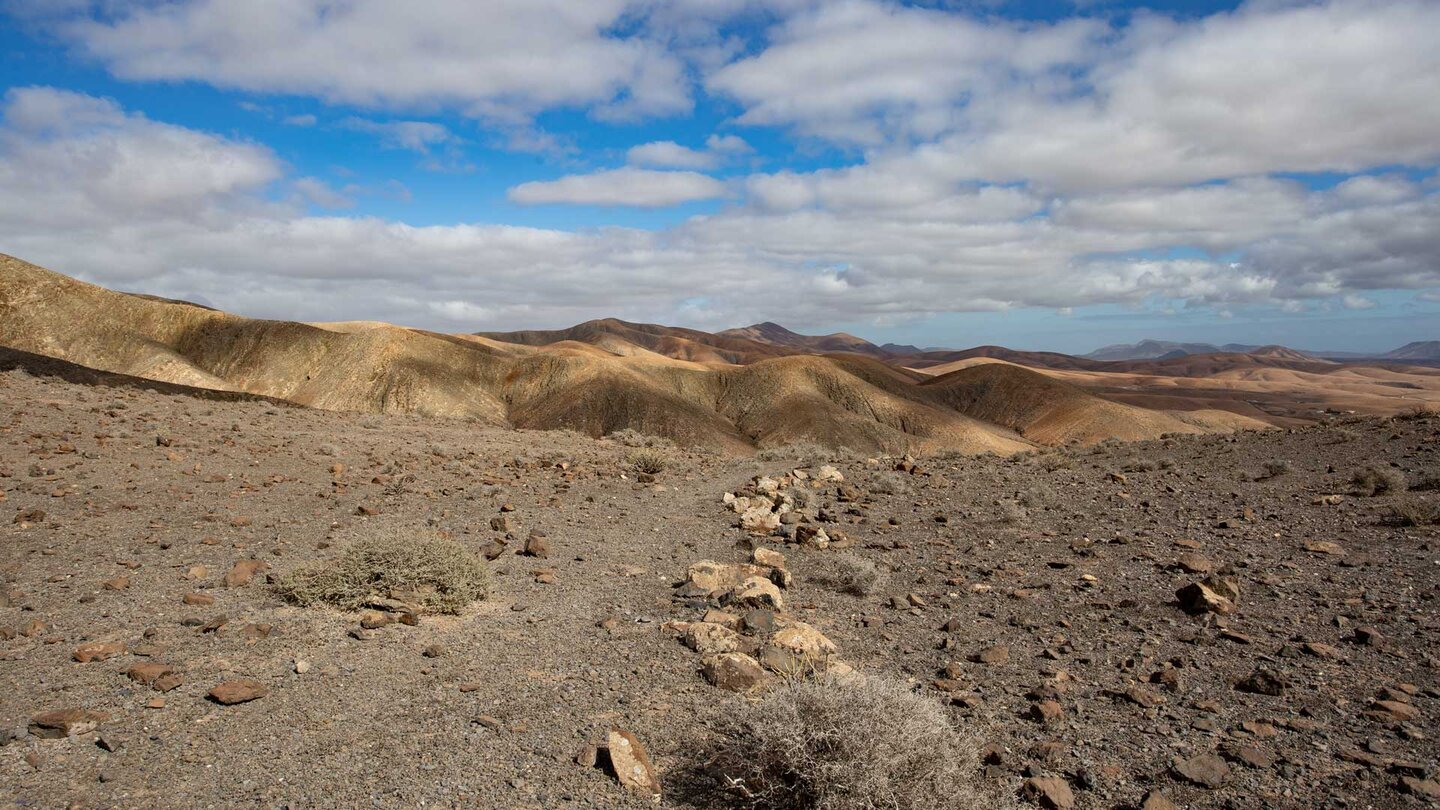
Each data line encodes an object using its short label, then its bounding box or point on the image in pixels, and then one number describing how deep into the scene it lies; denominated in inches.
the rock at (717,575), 330.3
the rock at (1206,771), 172.9
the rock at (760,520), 457.0
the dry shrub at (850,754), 155.5
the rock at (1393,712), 195.0
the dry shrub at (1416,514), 365.1
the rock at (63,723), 177.8
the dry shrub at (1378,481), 424.5
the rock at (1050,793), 166.6
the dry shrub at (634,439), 983.9
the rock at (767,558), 381.4
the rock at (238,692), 199.3
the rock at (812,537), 415.5
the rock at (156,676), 202.5
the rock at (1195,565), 329.1
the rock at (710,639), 252.1
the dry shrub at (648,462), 684.7
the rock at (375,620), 264.4
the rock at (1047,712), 205.3
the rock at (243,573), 295.4
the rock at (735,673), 226.1
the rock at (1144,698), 213.3
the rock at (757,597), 301.1
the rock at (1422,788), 162.7
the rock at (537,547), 383.9
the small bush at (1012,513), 449.4
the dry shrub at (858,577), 332.2
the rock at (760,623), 271.6
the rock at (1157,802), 163.8
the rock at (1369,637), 241.0
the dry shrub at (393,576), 283.1
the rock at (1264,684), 214.1
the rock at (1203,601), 278.1
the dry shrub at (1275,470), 508.4
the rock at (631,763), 174.1
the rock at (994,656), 249.6
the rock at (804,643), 248.3
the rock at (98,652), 216.5
